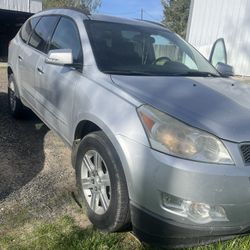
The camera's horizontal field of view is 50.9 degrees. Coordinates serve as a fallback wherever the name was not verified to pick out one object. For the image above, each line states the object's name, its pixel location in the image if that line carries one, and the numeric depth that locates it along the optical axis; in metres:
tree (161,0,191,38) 40.23
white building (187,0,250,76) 10.02
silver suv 1.70
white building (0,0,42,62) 12.15
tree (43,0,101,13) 27.22
